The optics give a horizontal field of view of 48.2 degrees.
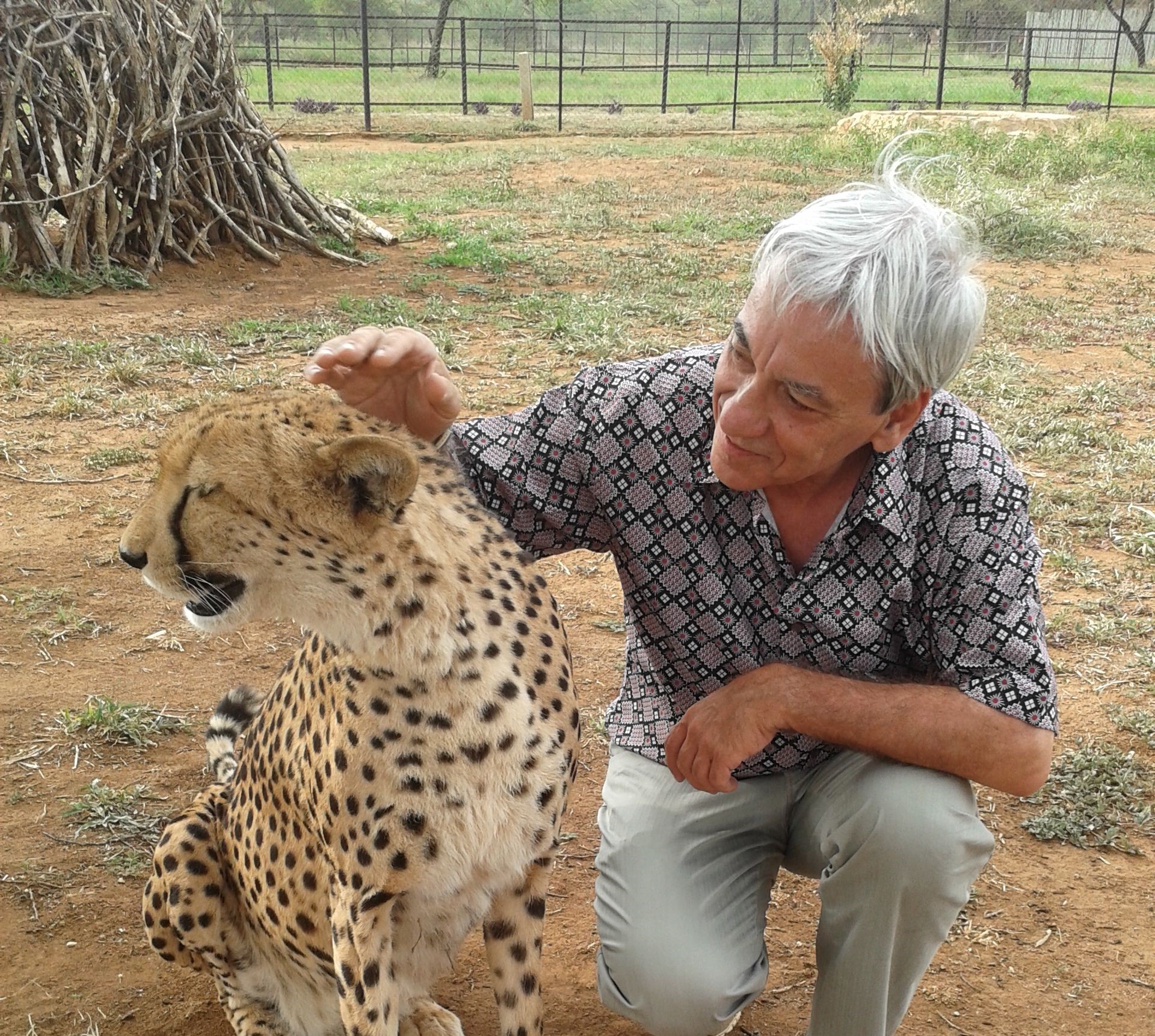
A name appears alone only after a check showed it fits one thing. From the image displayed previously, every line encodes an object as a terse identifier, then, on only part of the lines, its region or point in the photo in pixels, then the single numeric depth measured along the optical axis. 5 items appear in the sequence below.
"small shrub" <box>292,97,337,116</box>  17.38
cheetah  1.52
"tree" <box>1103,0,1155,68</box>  20.88
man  1.59
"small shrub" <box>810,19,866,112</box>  17.00
